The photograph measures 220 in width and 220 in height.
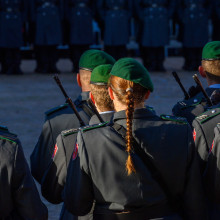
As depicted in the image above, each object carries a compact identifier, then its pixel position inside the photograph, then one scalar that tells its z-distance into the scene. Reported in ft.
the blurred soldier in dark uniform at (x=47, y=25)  81.25
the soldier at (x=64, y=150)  19.03
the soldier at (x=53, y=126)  22.24
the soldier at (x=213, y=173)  17.49
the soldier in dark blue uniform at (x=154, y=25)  83.05
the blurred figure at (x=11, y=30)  80.73
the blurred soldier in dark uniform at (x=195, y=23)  84.07
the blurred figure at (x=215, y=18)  85.86
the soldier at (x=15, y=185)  16.40
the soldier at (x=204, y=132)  19.12
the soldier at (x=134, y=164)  16.19
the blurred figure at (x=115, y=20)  82.53
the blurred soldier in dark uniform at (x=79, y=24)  82.33
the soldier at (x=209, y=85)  23.35
